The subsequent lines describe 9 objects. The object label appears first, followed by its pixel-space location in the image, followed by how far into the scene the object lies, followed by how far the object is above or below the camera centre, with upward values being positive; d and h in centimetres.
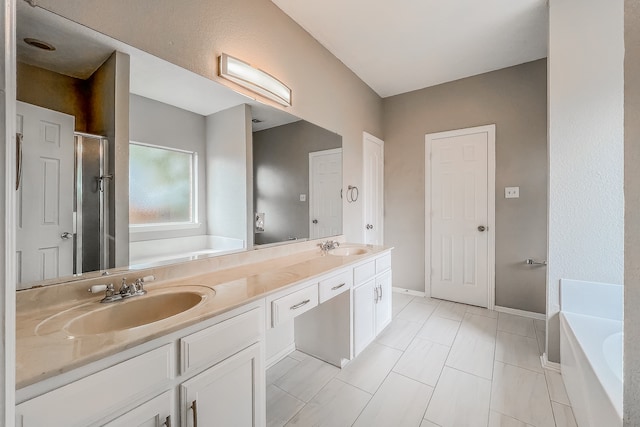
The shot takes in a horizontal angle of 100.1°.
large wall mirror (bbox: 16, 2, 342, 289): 100 +26
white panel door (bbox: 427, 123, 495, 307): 301 -3
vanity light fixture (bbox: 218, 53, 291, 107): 160 +88
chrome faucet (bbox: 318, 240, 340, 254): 236 -29
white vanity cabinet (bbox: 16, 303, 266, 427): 67 -52
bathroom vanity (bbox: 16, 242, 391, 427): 67 -42
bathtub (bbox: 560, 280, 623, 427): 109 -69
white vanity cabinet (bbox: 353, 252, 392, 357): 199 -71
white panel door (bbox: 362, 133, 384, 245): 319 +30
